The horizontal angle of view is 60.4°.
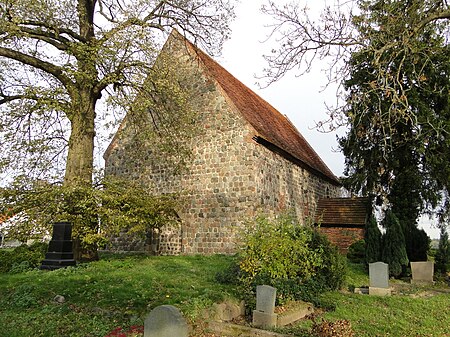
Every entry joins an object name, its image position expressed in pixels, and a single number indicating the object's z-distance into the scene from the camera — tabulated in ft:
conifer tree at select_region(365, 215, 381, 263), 45.70
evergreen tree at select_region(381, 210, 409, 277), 43.62
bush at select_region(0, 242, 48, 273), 36.55
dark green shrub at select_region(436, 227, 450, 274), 46.80
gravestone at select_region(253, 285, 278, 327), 23.16
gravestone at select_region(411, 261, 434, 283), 41.16
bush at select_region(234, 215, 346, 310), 27.89
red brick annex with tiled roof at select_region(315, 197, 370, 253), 58.59
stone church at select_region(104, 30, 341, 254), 49.18
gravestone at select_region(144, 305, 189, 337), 13.96
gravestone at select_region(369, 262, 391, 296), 33.40
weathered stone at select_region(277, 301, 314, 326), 23.56
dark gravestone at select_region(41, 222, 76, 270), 34.71
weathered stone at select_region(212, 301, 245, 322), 23.11
